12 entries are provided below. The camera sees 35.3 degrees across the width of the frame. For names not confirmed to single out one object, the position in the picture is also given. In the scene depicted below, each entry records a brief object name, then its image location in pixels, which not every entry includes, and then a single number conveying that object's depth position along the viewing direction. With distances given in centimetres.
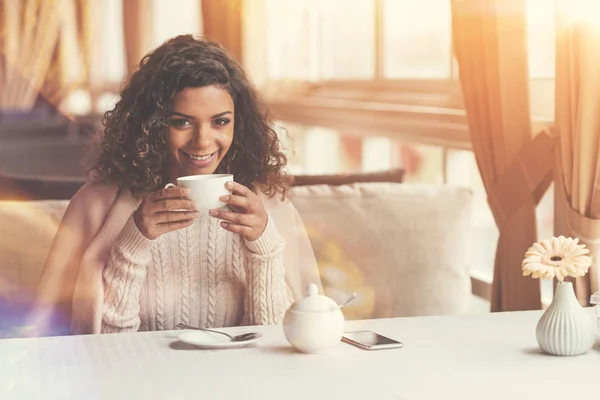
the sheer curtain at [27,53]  697
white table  129
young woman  197
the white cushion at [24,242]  230
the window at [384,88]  320
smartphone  151
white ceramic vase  146
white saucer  150
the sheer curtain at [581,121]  231
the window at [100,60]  743
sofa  247
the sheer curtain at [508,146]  261
